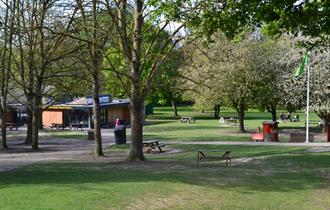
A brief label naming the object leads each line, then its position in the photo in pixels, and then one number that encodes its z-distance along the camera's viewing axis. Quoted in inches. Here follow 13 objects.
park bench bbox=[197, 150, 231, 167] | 789.2
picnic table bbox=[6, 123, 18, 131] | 2220.7
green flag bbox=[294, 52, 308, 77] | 1295.6
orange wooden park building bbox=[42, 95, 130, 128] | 2305.6
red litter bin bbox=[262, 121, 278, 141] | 1352.1
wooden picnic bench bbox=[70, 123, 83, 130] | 2256.2
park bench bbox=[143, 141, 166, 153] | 1118.5
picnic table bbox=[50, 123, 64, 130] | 2265.0
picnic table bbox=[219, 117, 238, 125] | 2324.6
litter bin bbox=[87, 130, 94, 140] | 1618.0
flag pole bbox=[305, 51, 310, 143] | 1285.7
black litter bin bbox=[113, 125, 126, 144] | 1384.1
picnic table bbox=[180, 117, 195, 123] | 2647.6
